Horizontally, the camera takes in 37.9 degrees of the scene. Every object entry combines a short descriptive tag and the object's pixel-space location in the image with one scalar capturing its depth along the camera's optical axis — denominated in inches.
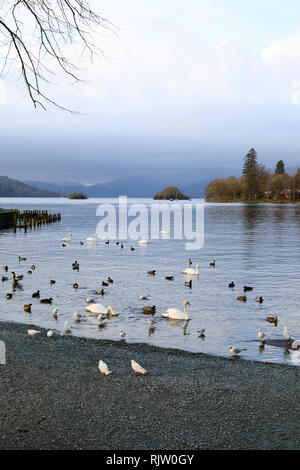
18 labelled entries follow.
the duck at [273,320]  648.4
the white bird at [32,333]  532.7
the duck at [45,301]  778.2
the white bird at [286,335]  552.9
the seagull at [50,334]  540.3
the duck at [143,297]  807.7
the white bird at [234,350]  505.7
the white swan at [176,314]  666.8
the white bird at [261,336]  563.5
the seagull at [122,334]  563.1
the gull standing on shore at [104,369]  376.8
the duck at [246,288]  906.1
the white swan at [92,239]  1975.4
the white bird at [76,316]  668.0
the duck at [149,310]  705.0
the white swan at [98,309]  689.6
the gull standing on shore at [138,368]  386.6
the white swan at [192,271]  1107.3
